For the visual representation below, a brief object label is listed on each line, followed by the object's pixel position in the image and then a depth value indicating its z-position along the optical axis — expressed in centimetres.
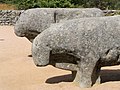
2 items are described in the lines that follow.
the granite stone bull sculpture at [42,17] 1054
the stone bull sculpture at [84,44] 664
